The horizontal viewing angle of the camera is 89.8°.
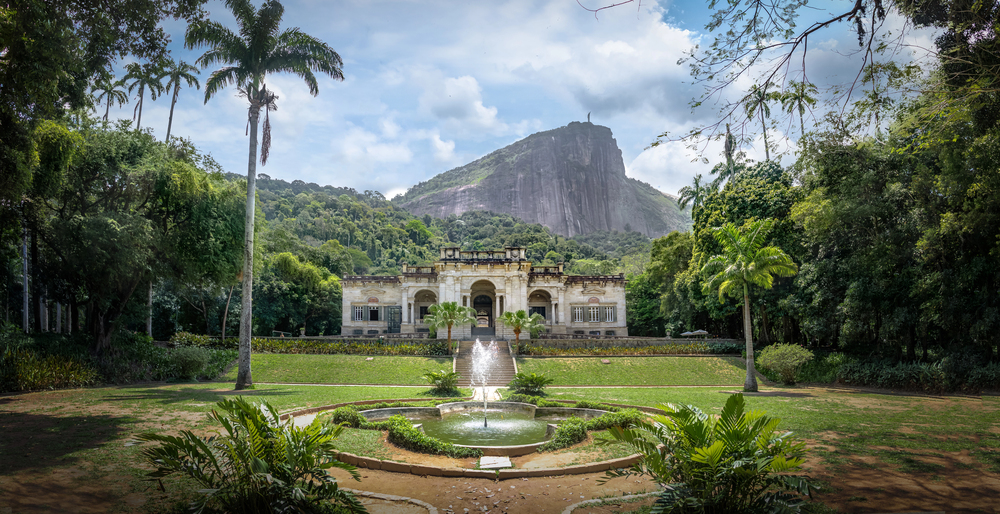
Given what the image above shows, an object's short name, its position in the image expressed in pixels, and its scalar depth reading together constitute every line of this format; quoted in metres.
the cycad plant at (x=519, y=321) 28.59
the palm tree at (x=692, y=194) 38.01
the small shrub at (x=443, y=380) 17.53
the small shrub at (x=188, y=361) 19.45
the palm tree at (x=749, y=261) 18.36
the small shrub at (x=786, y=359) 20.34
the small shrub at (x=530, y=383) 16.12
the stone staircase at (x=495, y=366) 22.91
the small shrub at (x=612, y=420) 9.90
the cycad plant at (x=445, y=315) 27.25
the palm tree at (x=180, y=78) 26.13
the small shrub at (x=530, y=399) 13.22
